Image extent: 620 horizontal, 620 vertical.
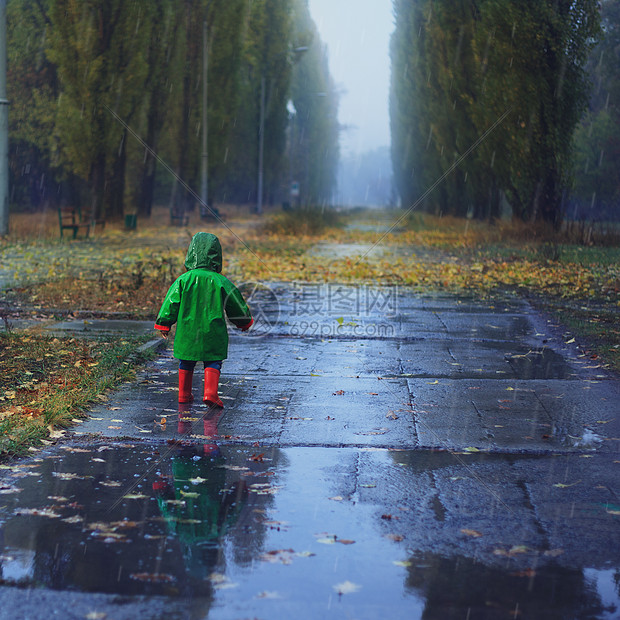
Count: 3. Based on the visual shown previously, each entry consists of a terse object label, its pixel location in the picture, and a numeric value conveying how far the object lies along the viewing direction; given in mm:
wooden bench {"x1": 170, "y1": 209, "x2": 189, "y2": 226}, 38188
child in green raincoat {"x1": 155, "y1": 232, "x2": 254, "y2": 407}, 6426
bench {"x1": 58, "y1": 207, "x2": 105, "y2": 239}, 25875
